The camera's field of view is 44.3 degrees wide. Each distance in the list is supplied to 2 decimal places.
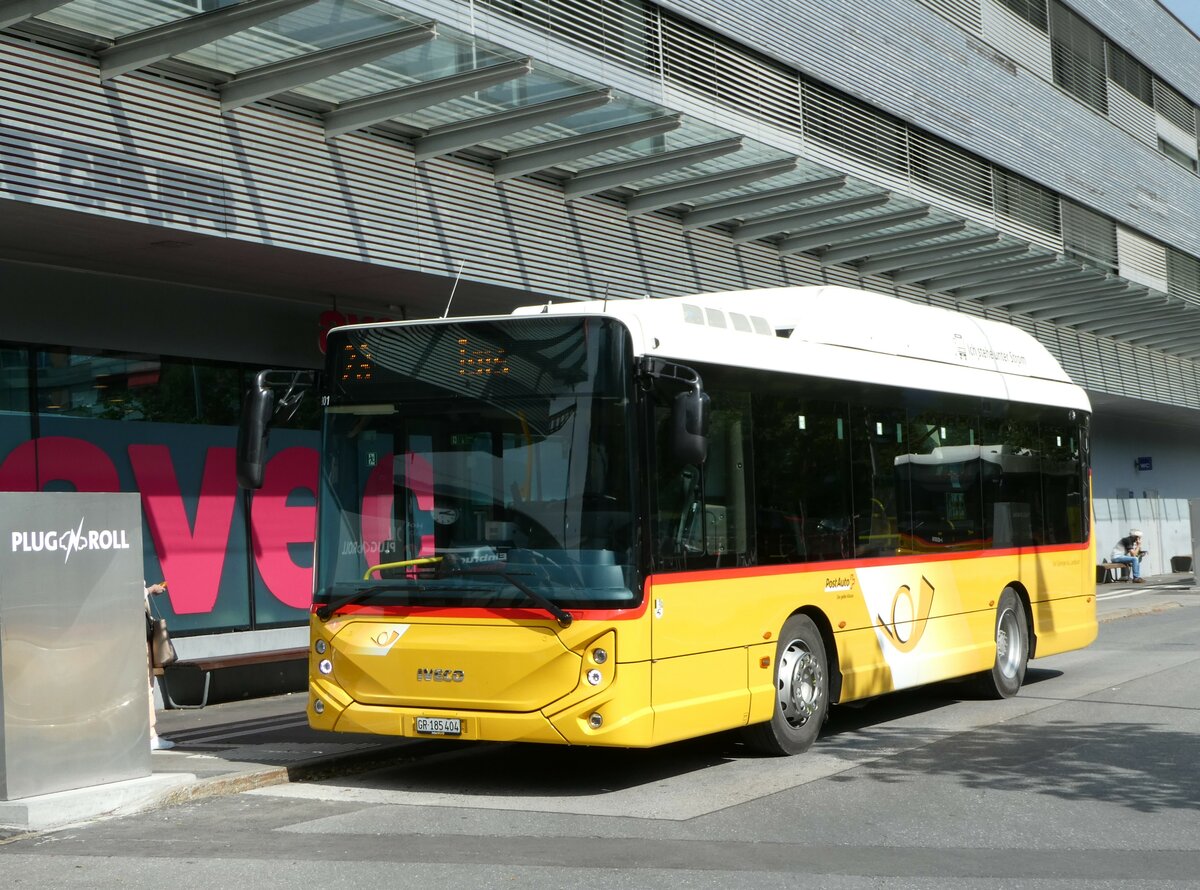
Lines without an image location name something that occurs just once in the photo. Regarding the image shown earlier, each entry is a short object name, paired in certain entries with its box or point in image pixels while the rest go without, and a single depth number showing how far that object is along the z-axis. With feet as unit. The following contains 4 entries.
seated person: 118.01
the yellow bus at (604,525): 28.66
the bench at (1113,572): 118.62
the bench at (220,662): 45.55
